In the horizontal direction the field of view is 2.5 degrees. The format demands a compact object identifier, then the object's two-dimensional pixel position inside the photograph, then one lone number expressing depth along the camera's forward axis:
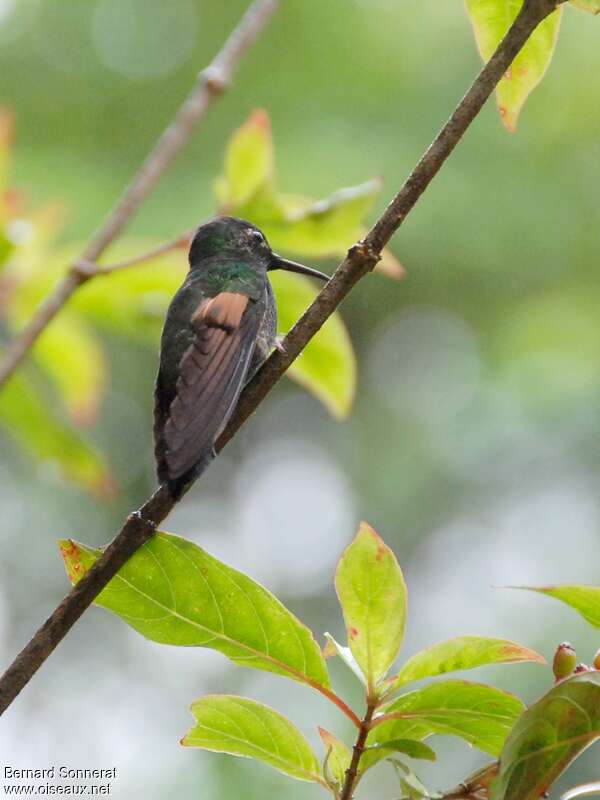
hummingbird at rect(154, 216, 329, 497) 4.28
